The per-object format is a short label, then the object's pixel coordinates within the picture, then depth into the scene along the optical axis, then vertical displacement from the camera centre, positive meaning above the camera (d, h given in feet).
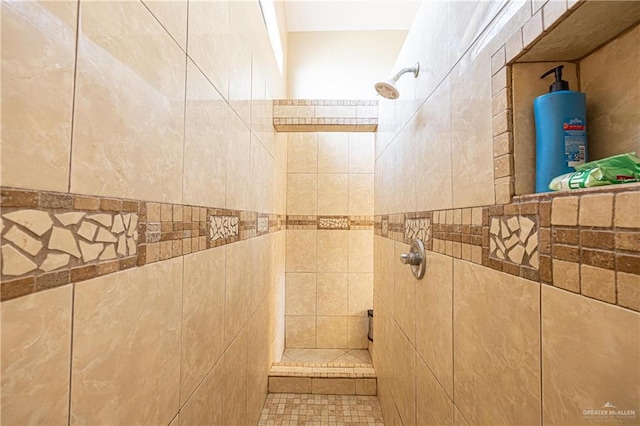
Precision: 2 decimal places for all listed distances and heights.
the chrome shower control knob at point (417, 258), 3.37 -0.45
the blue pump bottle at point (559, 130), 1.63 +0.52
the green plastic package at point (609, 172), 1.28 +0.23
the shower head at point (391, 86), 3.81 +1.83
